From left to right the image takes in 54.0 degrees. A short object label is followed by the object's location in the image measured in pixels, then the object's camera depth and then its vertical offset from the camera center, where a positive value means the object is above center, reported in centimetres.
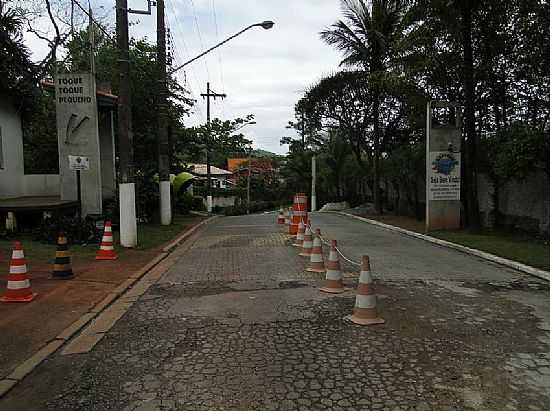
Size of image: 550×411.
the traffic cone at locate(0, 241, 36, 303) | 706 -135
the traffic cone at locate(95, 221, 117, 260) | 1097 -137
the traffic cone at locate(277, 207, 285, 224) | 2082 -161
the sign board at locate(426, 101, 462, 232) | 1656 +4
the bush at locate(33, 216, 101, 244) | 1304 -122
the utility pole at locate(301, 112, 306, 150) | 3553 +325
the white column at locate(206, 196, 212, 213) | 3881 -179
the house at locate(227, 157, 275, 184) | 5512 +115
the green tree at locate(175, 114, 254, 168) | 2661 +200
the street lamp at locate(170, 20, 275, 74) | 1741 +499
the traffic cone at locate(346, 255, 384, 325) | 593 -141
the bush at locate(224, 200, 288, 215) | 4633 -261
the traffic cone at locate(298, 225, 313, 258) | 1120 -141
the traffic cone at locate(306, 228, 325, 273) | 922 -141
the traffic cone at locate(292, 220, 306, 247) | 1318 -142
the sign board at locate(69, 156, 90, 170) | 1292 +44
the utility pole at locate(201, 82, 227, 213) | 3877 +485
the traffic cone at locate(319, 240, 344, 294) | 751 -140
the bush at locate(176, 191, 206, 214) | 2948 -151
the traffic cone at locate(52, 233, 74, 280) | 866 -133
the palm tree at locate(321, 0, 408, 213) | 2223 +600
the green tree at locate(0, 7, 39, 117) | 1633 +361
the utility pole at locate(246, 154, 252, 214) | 4884 -53
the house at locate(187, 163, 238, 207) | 5065 -69
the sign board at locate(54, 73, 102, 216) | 1535 +145
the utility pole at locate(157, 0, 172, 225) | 1920 +197
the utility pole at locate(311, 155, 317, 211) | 3997 -105
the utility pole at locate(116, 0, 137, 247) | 1266 +91
